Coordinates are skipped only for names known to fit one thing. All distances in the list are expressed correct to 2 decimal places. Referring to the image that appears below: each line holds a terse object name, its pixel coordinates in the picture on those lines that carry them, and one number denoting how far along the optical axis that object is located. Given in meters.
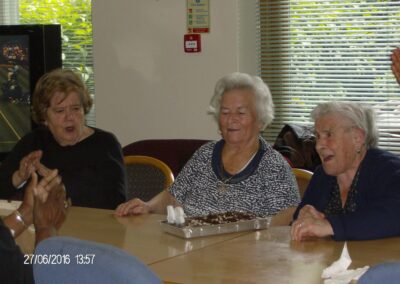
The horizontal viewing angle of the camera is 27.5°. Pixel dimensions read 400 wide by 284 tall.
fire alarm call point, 5.15
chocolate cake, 2.93
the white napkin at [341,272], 2.17
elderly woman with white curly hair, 3.44
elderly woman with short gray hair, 2.83
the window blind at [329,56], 4.73
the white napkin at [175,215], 2.92
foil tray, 2.85
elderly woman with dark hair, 3.81
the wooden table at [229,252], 2.31
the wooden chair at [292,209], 3.29
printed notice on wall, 5.10
